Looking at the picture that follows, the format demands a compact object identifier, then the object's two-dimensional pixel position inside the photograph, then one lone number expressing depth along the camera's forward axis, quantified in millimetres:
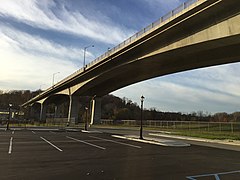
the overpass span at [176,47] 22044
